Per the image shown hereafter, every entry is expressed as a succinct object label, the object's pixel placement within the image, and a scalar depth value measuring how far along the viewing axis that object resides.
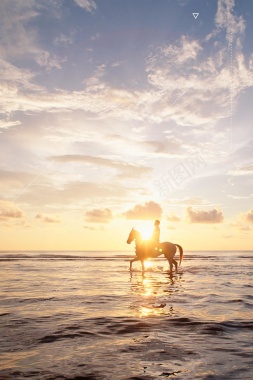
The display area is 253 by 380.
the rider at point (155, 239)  22.34
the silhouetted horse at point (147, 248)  22.47
